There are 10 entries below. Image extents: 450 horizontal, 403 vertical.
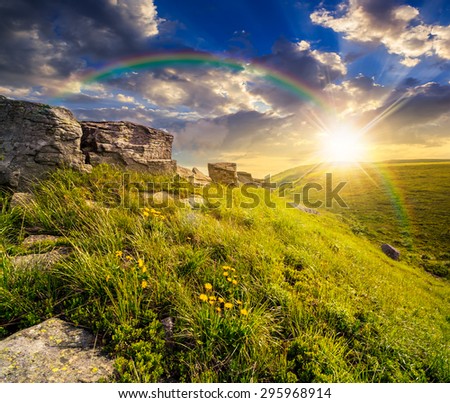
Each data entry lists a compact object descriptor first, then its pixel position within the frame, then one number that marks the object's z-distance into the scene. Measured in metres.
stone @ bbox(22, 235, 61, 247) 6.28
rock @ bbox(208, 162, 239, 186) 20.38
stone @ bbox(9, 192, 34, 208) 7.83
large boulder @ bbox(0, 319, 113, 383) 3.24
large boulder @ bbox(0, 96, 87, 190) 8.94
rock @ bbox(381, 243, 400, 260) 32.44
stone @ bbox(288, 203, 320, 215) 26.75
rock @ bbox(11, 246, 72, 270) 5.10
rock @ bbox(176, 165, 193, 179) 15.77
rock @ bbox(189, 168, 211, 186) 15.27
